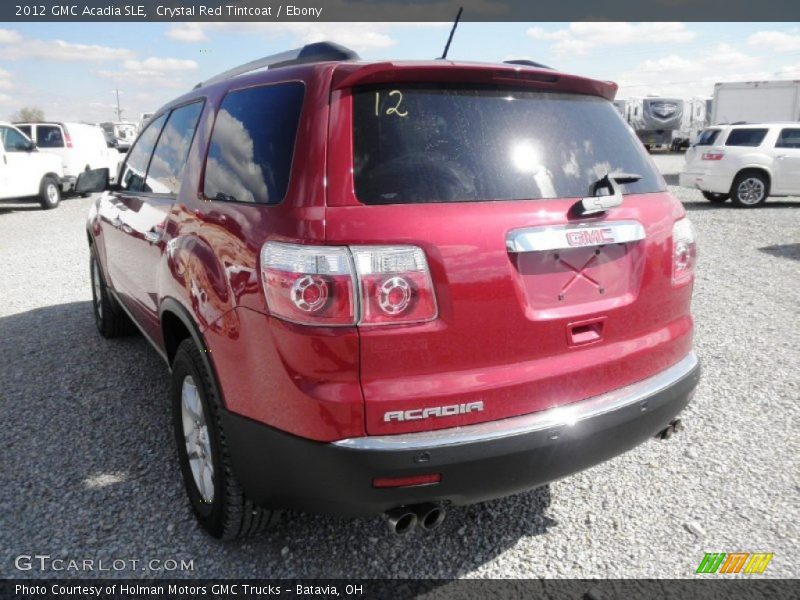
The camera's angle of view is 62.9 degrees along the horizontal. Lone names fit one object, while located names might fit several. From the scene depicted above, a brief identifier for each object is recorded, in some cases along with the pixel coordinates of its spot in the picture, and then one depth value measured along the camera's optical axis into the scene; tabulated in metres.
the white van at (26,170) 14.31
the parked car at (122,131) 34.96
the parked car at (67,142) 17.78
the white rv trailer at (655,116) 34.88
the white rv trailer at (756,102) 25.62
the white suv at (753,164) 13.79
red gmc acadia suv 1.98
